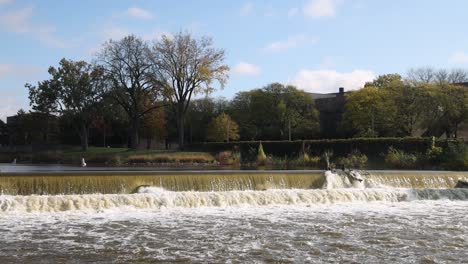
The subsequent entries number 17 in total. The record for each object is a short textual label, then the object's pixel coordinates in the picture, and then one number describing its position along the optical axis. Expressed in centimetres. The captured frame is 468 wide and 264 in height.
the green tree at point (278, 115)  6625
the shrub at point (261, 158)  4103
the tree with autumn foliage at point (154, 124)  7012
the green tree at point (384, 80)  6205
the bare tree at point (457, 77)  6219
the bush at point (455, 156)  3244
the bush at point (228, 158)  4368
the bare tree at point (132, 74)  5297
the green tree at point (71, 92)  5447
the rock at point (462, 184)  2348
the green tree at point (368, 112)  5475
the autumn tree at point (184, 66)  5191
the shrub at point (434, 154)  3488
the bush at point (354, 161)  3669
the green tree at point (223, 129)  6675
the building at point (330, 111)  6988
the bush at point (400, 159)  3522
